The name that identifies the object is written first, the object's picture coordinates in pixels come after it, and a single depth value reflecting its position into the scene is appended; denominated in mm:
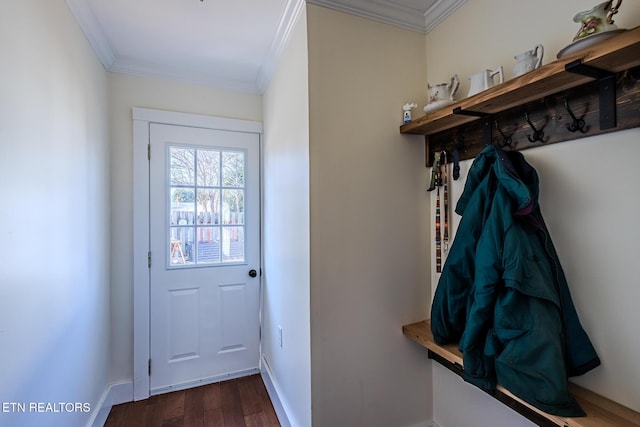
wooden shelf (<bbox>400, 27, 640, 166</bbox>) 821
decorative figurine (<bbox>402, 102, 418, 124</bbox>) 1531
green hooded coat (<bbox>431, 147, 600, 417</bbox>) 929
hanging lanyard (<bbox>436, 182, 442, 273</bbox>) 1545
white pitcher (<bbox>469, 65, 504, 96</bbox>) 1186
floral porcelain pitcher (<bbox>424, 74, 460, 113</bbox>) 1356
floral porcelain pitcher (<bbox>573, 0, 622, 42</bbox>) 835
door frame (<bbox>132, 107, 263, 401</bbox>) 2074
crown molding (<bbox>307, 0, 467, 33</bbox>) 1441
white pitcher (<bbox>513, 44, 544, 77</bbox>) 1021
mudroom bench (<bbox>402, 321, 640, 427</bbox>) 859
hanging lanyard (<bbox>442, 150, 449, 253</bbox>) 1522
